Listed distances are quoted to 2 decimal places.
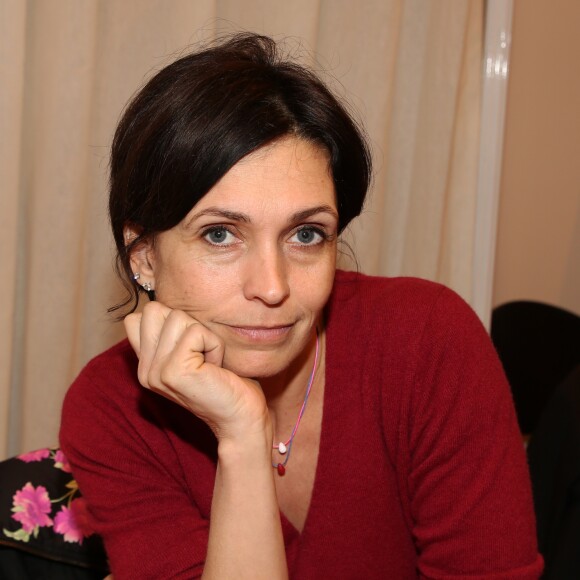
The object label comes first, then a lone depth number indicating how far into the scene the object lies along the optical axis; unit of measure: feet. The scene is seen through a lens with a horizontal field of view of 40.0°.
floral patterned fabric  4.75
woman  4.00
